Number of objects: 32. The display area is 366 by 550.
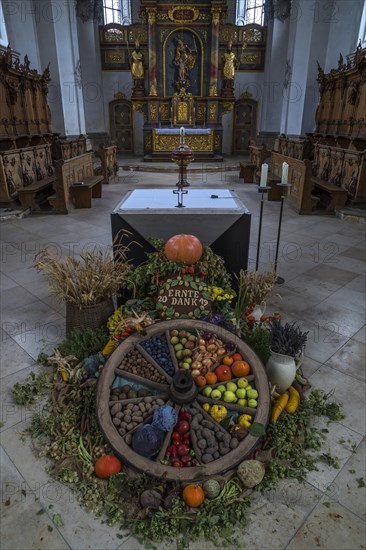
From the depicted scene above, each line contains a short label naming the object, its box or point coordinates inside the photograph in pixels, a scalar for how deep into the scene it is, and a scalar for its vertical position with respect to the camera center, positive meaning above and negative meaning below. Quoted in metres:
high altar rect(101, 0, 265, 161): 16.16 +2.29
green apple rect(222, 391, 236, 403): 2.40 -1.63
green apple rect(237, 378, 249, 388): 2.45 -1.57
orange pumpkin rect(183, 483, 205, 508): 1.97 -1.82
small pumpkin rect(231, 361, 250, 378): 2.52 -1.53
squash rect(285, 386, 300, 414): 2.58 -1.80
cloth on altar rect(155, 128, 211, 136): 15.89 -0.38
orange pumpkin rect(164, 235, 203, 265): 3.18 -1.00
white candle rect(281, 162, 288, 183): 4.10 -0.53
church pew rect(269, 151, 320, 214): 7.73 -1.29
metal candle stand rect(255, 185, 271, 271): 3.96 -0.65
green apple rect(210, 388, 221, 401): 2.42 -1.62
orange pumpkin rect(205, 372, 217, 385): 2.50 -1.58
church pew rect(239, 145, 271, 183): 11.56 -1.30
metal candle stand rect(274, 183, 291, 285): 4.25 -1.83
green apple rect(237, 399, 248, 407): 2.39 -1.65
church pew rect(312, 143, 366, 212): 7.74 -1.12
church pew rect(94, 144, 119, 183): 11.15 -1.20
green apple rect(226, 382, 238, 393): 2.45 -1.60
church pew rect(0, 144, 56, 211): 7.68 -1.17
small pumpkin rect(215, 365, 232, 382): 2.52 -1.56
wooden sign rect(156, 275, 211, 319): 3.10 -1.37
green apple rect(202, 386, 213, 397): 2.44 -1.62
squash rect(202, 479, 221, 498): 2.00 -1.80
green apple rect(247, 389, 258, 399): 2.41 -1.61
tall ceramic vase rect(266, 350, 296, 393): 2.68 -1.64
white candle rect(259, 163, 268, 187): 3.99 -0.52
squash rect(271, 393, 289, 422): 2.49 -1.78
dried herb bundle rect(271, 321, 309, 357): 2.75 -1.48
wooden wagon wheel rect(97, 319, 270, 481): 2.06 -1.62
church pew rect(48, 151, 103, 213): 7.82 -1.33
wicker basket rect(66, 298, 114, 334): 3.21 -1.56
